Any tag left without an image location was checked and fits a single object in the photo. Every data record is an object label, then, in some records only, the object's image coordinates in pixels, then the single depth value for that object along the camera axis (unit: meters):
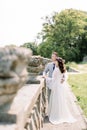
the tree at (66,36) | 27.27
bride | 4.47
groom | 4.52
